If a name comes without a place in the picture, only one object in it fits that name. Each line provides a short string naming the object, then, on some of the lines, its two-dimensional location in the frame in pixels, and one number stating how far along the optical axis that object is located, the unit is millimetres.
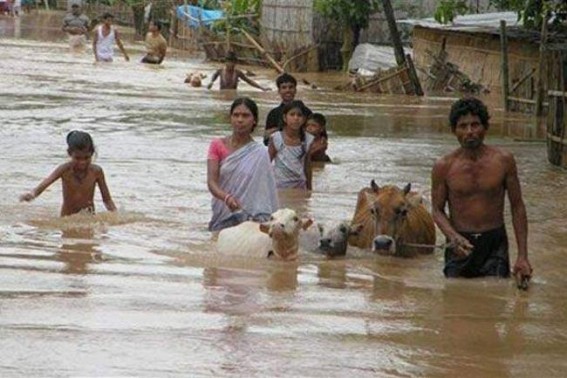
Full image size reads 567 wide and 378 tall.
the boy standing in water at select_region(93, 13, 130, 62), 32728
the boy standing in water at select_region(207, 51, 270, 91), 26156
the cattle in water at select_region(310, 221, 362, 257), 9531
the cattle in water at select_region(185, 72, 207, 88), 27328
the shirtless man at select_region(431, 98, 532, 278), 8398
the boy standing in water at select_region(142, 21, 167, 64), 33375
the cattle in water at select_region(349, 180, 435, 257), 9398
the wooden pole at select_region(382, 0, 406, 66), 27203
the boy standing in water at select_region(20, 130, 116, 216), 10703
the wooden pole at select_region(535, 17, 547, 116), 20156
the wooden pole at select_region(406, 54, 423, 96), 27078
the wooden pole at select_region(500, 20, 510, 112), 23544
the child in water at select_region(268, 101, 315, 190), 12398
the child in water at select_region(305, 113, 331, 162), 14141
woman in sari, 9969
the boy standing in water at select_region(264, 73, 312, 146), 13101
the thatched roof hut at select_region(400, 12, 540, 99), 25891
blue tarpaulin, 40906
